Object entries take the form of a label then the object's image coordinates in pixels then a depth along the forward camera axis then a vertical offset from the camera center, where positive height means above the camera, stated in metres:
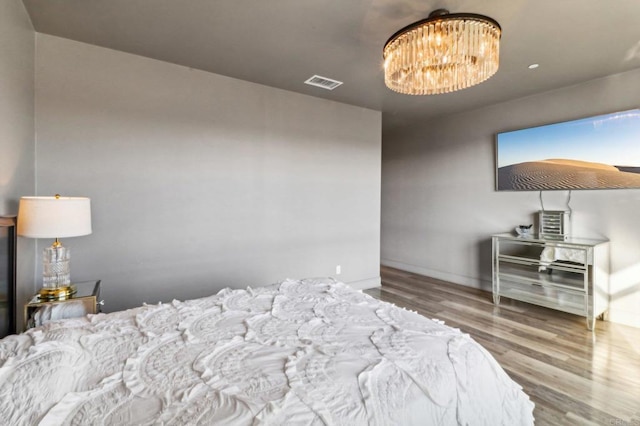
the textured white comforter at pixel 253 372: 0.88 -0.57
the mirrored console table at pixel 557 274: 2.99 -0.65
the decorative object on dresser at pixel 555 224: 3.40 -0.10
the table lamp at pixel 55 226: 1.78 -0.07
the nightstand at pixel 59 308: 1.85 -0.61
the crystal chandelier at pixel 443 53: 1.70 +1.00
